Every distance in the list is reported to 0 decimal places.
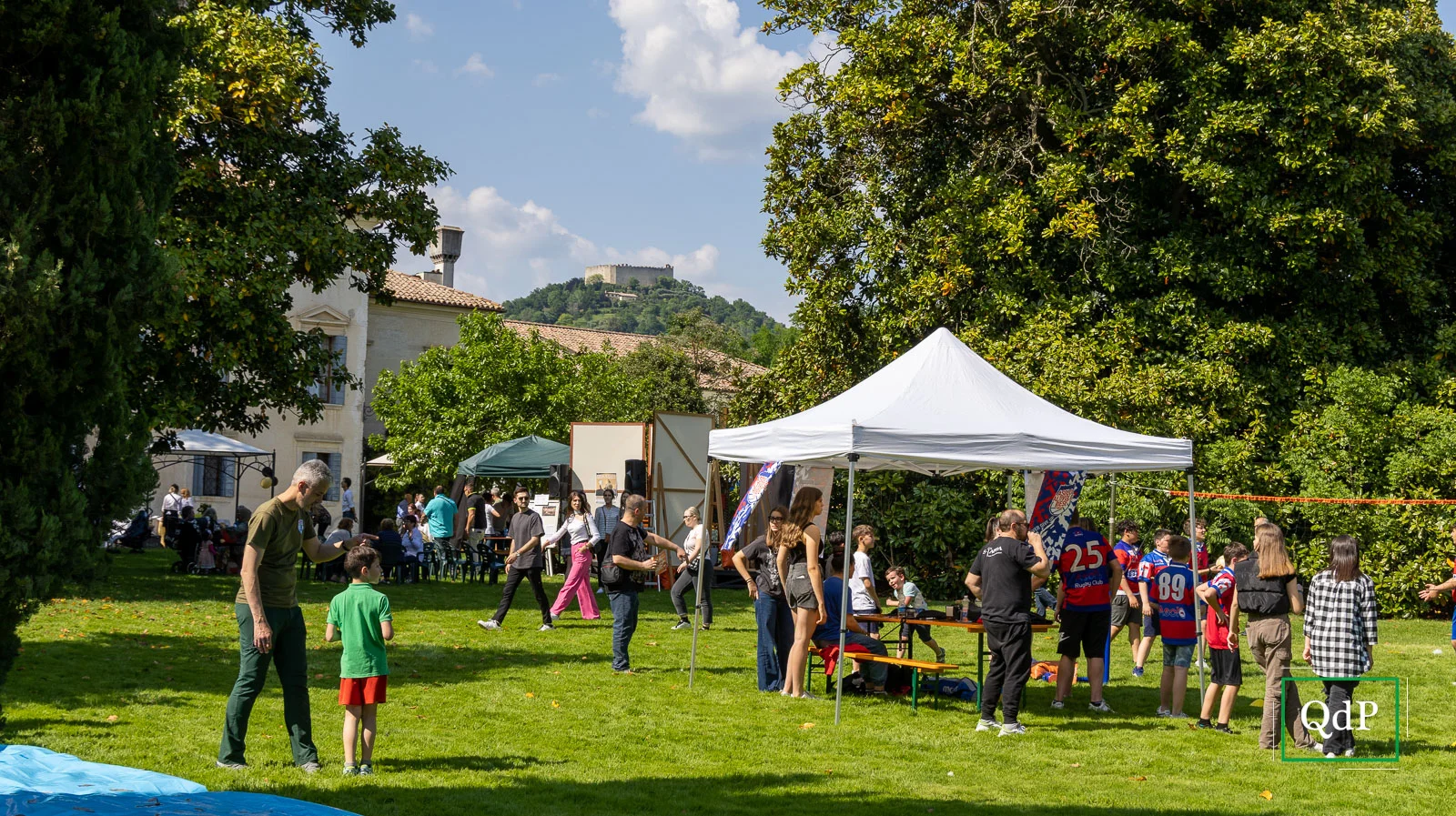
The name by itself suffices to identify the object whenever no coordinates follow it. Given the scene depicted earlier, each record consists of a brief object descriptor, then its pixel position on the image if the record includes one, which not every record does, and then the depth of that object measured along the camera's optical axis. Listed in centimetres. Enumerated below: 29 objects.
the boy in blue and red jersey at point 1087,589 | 1084
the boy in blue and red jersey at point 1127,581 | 1343
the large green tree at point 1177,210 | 2089
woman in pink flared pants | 1595
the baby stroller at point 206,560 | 2369
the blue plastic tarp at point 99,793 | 640
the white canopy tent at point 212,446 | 2509
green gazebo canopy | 2856
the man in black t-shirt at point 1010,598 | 977
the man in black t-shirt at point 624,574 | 1245
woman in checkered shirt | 912
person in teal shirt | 2414
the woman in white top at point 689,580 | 1702
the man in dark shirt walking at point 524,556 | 1536
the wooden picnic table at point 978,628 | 1122
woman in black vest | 935
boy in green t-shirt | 748
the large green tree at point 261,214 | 1816
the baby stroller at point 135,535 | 2917
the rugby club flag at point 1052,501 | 1168
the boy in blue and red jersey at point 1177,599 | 1054
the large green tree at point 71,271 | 590
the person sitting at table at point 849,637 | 1203
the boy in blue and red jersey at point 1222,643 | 997
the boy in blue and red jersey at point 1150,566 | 1135
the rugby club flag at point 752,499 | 1335
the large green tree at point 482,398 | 4116
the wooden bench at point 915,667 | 1088
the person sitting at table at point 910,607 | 1243
